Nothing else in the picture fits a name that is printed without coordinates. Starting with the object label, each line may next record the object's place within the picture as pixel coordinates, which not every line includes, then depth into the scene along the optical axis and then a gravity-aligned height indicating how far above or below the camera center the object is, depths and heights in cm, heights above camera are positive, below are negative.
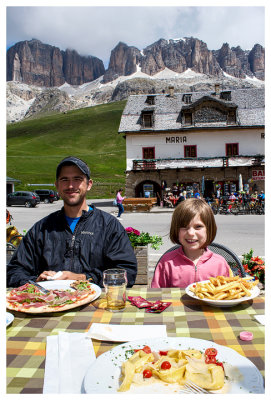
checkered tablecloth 158 -79
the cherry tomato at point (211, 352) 155 -74
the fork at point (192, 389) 137 -81
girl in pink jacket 316 -56
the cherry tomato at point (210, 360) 150 -75
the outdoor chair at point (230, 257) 368 -69
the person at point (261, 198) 2311 +8
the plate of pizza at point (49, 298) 221 -72
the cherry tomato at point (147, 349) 161 -75
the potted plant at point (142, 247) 566 -88
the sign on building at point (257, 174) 3150 +247
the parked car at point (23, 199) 3534 +4
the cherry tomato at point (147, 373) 144 -78
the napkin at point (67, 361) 144 -81
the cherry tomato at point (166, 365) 144 -74
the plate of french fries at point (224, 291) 222 -66
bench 2636 -39
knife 254 -72
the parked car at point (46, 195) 4156 +56
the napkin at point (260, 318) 198 -75
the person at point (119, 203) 2071 -25
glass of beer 229 -65
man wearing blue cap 344 -49
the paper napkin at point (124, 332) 184 -78
